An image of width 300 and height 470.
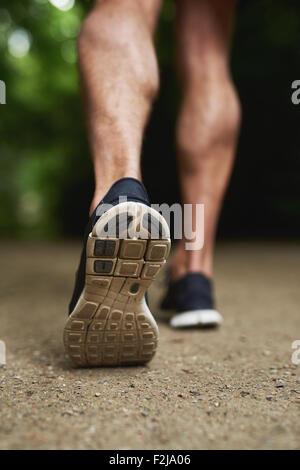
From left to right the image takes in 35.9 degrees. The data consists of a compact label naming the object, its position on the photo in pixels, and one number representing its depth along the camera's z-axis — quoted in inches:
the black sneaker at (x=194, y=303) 49.8
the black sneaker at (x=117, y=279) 30.8
